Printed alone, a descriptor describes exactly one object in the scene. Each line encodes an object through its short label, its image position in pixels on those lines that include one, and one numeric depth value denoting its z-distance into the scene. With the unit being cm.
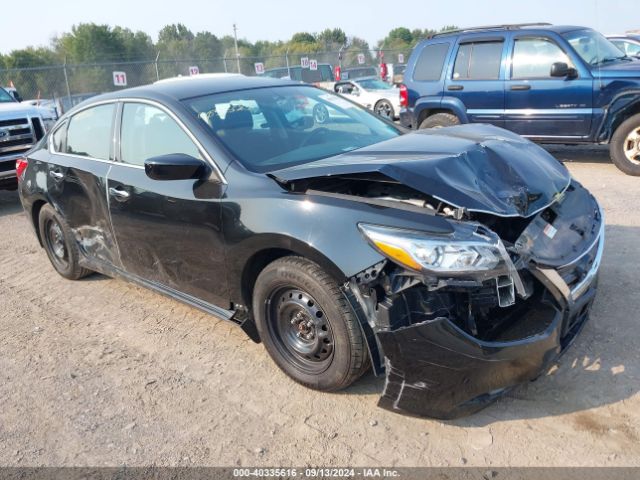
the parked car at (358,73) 2175
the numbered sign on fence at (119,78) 1909
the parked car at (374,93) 1680
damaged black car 268
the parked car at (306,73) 2394
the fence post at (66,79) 1822
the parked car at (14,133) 876
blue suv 771
